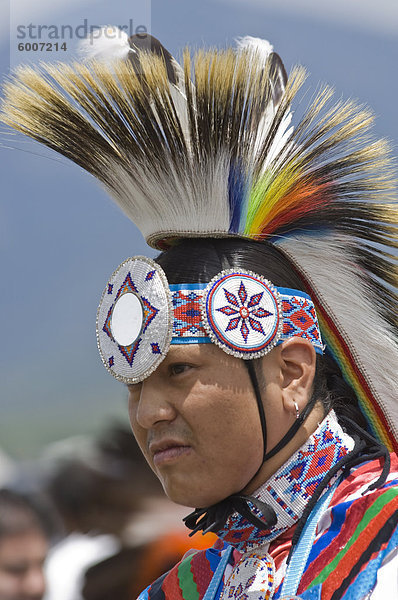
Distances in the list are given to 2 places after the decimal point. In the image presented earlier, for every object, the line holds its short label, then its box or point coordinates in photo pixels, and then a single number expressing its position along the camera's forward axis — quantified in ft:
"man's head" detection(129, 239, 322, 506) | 14.29
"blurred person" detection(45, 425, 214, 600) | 27.50
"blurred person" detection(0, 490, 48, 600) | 27.14
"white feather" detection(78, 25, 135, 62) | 16.71
